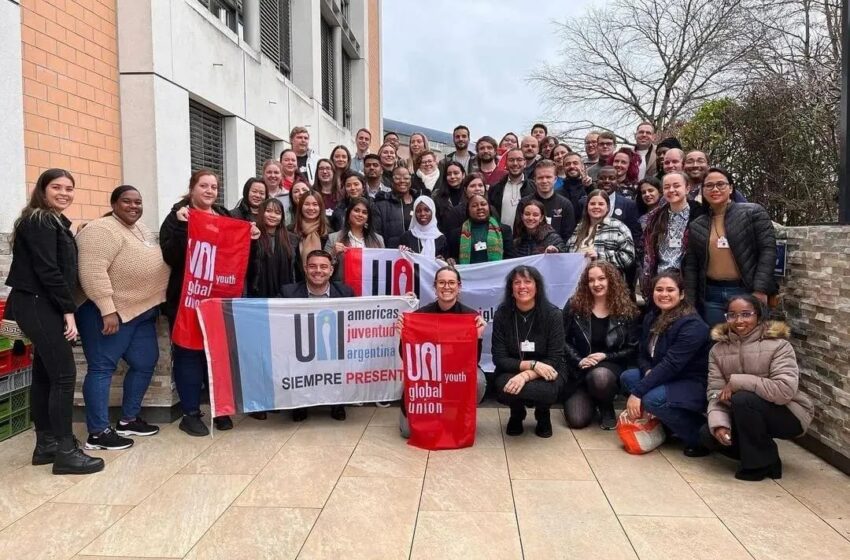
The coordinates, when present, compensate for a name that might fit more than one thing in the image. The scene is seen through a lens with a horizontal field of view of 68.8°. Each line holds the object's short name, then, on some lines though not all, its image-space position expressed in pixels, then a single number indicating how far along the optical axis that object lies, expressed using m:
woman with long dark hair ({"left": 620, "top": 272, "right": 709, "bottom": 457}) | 4.52
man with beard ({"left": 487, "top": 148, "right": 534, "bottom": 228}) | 6.73
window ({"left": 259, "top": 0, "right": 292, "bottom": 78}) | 13.95
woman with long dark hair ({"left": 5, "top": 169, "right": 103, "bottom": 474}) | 3.98
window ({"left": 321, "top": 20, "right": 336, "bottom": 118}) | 21.08
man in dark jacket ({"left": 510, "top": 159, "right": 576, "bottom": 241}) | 6.37
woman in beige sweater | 4.46
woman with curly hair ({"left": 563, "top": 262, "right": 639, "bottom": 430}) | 5.11
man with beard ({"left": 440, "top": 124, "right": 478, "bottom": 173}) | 8.00
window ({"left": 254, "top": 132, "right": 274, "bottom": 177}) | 13.21
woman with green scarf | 6.05
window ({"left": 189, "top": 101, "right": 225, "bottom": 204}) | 9.76
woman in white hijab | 6.16
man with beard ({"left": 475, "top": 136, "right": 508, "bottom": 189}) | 7.51
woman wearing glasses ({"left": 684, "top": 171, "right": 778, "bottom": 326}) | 4.56
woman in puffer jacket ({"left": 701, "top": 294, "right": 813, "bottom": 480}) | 4.05
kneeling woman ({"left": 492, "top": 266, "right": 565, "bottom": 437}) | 4.86
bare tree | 24.53
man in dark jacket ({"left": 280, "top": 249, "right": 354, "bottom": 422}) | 5.27
